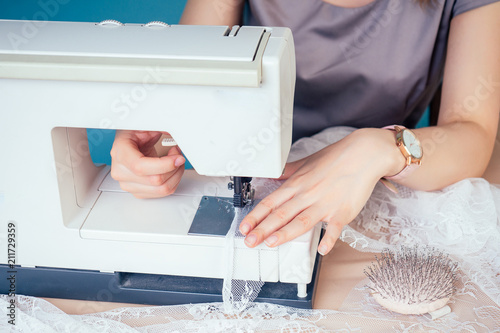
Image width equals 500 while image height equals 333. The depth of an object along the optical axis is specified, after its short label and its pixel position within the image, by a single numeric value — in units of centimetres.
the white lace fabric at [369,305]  110
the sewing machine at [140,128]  106
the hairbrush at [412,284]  109
